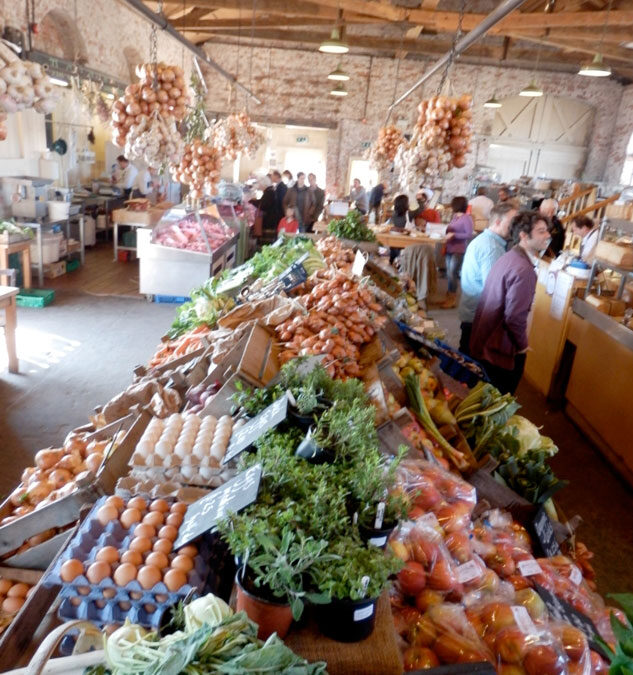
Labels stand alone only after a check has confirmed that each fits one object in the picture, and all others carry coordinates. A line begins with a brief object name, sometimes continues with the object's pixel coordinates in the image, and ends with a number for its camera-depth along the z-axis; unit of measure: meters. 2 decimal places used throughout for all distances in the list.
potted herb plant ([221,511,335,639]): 1.27
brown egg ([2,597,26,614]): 1.96
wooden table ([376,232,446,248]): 9.21
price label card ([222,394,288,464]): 1.91
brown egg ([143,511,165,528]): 1.70
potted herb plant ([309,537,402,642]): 1.28
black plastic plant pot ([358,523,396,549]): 1.52
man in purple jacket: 4.18
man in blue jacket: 4.80
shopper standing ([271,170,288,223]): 12.90
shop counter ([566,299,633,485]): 4.72
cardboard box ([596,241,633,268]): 5.09
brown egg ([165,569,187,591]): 1.47
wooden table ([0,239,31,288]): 7.82
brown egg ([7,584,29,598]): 1.99
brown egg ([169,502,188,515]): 1.77
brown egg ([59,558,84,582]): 1.48
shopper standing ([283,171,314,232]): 12.63
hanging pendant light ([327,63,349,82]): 9.17
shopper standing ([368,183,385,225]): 12.55
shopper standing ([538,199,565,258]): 8.80
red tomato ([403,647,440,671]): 1.62
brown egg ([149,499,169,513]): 1.78
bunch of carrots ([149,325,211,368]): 3.89
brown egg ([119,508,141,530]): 1.70
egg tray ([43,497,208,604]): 1.46
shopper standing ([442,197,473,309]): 9.82
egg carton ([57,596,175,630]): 1.47
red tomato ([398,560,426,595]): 1.85
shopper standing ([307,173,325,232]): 13.39
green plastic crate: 7.99
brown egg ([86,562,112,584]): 1.48
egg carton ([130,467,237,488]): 2.05
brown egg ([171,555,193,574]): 1.51
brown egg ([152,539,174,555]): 1.58
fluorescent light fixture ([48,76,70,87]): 8.59
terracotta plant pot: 1.31
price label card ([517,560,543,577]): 2.20
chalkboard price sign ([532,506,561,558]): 2.63
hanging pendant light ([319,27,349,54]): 7.17
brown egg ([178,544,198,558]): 1.56
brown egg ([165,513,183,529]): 1.70
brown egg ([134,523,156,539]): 1.63
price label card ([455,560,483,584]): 1.96
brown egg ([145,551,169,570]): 1.53
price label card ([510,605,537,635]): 1.79
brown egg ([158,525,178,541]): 1.64
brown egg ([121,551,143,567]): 1.53
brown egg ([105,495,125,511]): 1.76
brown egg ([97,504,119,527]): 1.70
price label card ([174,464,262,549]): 1.47
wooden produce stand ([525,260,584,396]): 5.90
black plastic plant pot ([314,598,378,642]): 1.32
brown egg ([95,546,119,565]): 1.53
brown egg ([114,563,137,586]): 1.47
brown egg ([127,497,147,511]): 1.76
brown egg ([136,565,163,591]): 1.47
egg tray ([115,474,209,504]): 1.90
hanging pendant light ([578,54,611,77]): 8.23
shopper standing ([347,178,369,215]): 13.77
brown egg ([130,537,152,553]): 1.58
